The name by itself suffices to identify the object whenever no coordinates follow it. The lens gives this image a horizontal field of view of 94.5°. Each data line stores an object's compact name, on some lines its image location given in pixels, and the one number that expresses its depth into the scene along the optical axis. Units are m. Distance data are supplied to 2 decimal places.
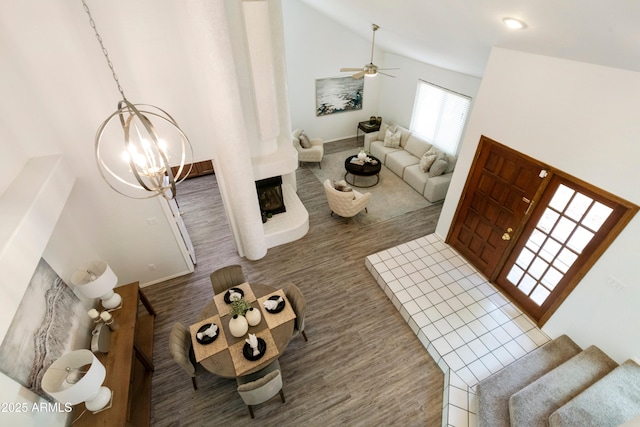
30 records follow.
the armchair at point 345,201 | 5.89
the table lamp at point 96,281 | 3.45
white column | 3.45
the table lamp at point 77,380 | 2.53
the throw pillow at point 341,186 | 6.37
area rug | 6.61
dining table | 3.40
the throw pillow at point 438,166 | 6.91
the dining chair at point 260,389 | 3.13
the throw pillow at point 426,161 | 7.02
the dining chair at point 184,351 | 3.40
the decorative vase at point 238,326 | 3.57
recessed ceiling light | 2.82
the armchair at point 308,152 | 7.96
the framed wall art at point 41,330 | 2.45
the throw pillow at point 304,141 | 8.06
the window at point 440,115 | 7.11
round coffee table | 7.30
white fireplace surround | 5.16
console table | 2.97
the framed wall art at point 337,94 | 8.71
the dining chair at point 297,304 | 3.82
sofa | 6.91
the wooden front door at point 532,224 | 3.42
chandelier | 3.81
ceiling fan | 5.89
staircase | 2.92
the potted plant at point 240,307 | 3.61
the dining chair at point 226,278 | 4.29
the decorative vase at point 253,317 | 3.71
